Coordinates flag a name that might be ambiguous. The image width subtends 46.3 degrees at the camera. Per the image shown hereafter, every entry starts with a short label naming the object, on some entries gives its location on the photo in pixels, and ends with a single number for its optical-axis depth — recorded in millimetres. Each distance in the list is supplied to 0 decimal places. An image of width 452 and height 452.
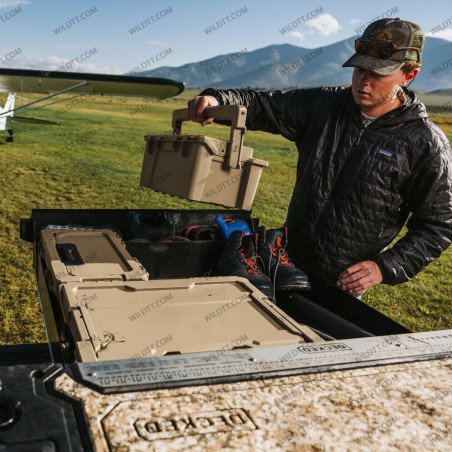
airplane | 10445
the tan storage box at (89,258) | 2697
